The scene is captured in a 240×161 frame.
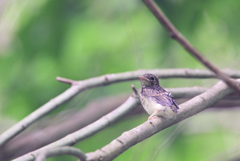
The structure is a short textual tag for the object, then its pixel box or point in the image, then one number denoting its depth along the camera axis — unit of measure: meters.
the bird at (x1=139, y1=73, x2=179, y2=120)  5.08
